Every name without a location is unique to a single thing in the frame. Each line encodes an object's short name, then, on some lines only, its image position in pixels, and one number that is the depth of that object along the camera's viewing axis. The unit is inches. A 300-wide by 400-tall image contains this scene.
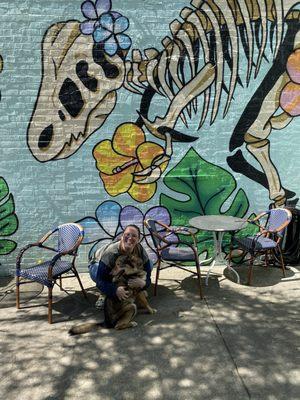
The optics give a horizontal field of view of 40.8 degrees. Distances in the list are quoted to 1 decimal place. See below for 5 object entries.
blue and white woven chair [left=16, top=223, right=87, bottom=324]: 171.2
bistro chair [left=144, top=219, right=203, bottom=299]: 193.2
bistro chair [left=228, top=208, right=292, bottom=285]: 207.3
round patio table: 199.8
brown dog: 162.7
